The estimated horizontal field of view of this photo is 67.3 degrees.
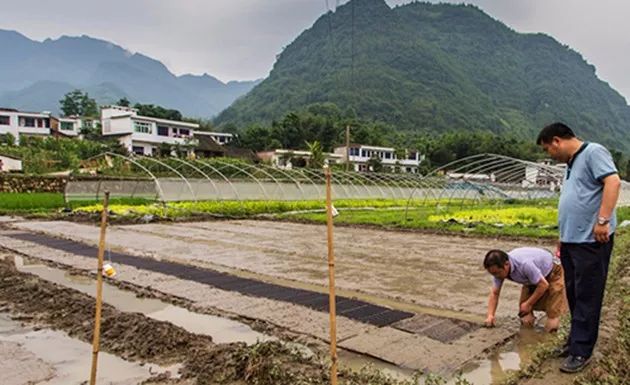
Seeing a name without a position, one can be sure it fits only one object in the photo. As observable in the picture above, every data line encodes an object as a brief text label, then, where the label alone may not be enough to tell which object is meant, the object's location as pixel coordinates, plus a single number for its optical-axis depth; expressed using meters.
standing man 3.29
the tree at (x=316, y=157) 41.86
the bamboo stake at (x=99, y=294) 3.08
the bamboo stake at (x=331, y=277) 2.71
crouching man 4.30
